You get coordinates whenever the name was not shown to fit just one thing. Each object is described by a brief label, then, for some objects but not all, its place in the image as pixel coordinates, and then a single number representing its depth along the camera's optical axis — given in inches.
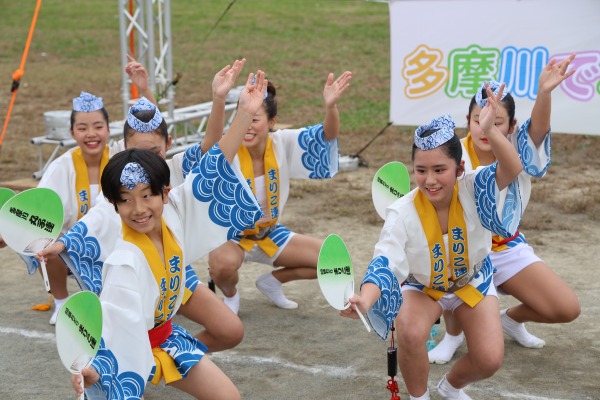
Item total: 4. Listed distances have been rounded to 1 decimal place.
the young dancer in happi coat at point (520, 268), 162.9
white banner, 277.4
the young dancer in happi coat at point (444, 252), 145.3
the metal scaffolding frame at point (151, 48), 314.7
